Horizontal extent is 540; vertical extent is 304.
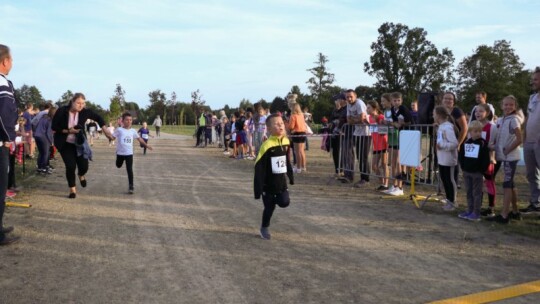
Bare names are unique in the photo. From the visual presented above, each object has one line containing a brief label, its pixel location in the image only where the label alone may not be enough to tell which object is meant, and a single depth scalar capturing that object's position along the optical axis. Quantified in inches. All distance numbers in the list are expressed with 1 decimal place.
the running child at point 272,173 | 237.0
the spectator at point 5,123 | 222.2
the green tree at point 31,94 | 3420.5
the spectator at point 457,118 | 323.0
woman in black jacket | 347.6
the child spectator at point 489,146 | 293.6
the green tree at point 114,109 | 2051.9
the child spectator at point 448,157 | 306.8
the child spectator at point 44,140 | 493.7
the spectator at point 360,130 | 420.2
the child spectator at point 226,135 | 817.5
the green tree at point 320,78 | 3486.7
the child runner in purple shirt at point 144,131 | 831.9
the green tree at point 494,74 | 2308.1
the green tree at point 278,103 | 2708.9
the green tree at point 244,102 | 3424.0
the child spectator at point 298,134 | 515.8
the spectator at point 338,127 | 457.7
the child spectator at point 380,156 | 398.6
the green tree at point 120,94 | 2446.5
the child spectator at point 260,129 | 682.8
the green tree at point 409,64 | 2773.1
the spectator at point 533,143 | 262.2
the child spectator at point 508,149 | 272.5
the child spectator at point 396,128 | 379.6
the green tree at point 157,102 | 3216.0
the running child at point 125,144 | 385.7
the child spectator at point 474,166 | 278.5
